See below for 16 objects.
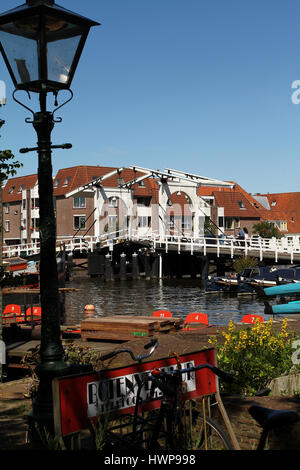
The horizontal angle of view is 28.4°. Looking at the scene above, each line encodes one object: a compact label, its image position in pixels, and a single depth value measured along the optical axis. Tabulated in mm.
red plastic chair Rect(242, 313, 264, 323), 16198
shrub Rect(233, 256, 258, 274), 47250
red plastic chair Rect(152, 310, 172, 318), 17953
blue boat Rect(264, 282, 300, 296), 25844
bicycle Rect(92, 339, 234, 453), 4676
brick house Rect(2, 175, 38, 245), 80250
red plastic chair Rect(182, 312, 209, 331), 17081
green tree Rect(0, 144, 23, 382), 10461
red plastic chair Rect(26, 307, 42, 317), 18983
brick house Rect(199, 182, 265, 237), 82250
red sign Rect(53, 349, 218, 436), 4406
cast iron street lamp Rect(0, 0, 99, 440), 5402
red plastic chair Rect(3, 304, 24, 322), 18797
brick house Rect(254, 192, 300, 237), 93750
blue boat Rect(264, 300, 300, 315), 20328
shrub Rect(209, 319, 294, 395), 7281
